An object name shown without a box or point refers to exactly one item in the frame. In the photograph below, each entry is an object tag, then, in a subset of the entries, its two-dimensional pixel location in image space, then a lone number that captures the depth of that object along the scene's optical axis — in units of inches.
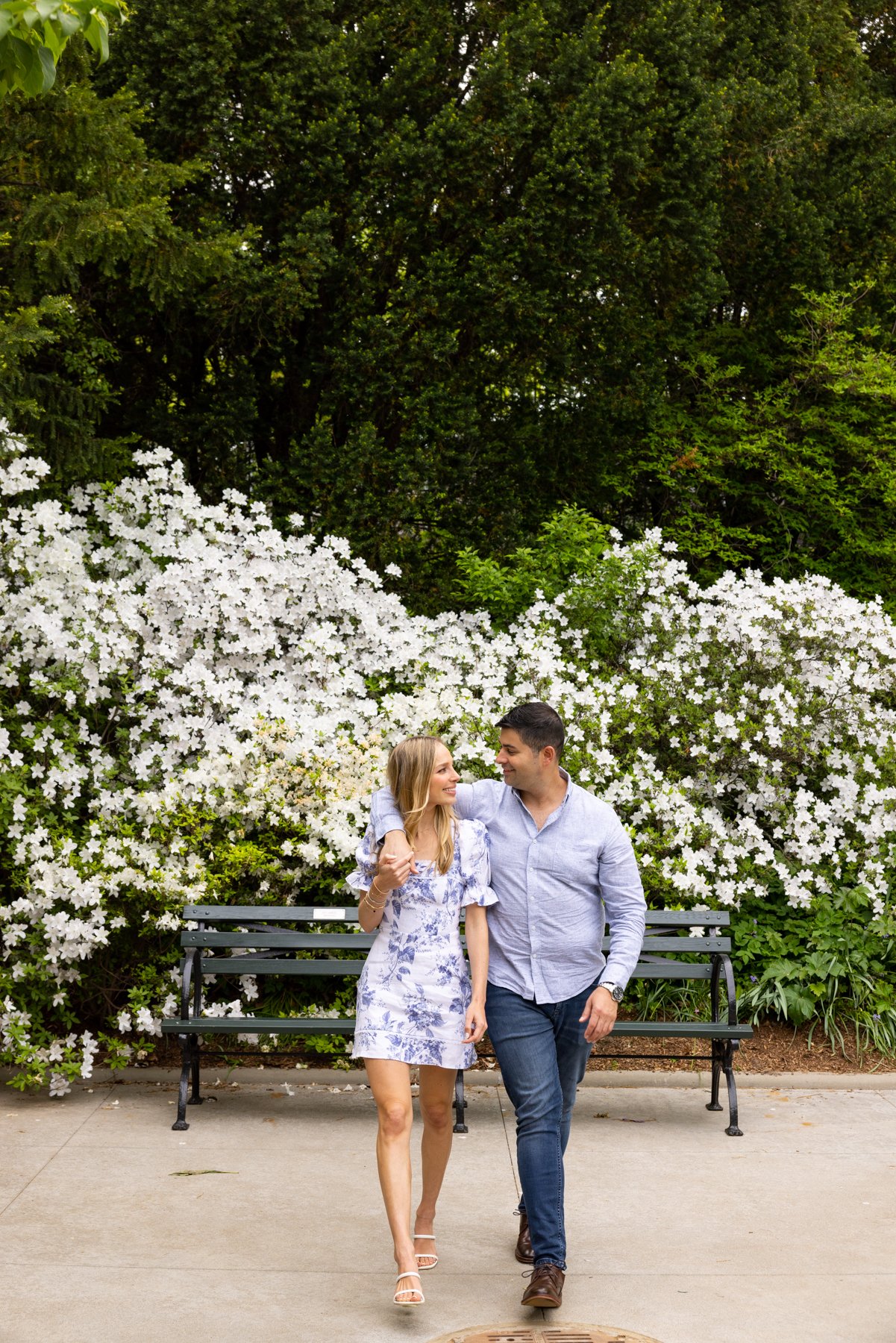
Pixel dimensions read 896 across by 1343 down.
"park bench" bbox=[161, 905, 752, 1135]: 220.4
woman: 153.0
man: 149.4
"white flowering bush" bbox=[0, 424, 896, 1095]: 245.9
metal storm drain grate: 143.6
